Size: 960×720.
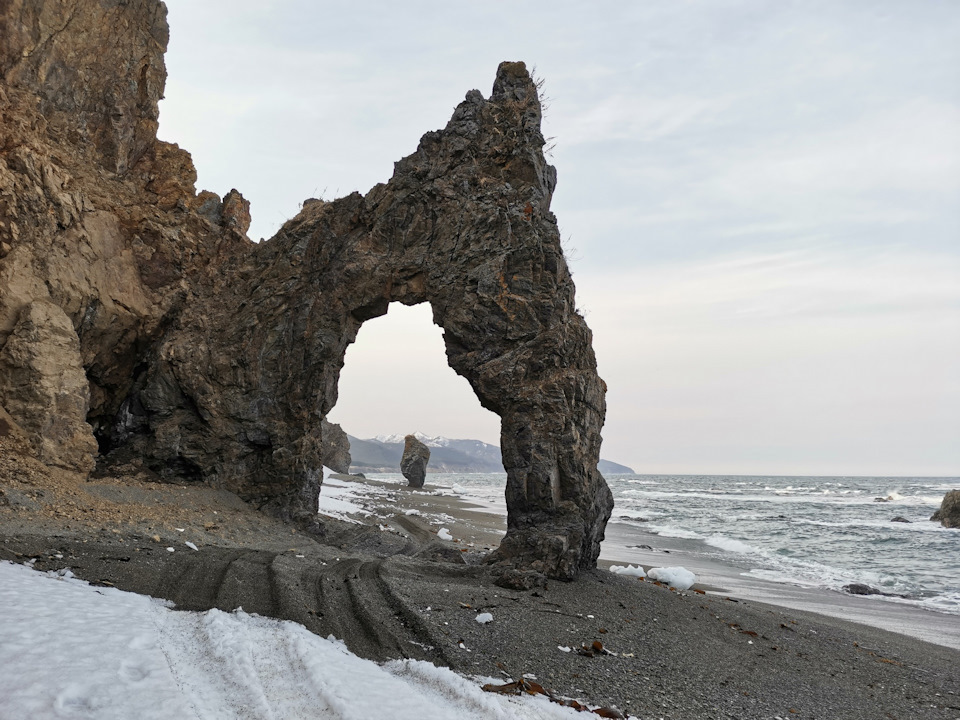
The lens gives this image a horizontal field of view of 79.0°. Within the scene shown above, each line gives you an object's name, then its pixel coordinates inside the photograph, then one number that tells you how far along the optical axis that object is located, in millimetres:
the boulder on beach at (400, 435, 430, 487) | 51594
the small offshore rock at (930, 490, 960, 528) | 32375
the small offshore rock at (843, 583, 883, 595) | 14219
